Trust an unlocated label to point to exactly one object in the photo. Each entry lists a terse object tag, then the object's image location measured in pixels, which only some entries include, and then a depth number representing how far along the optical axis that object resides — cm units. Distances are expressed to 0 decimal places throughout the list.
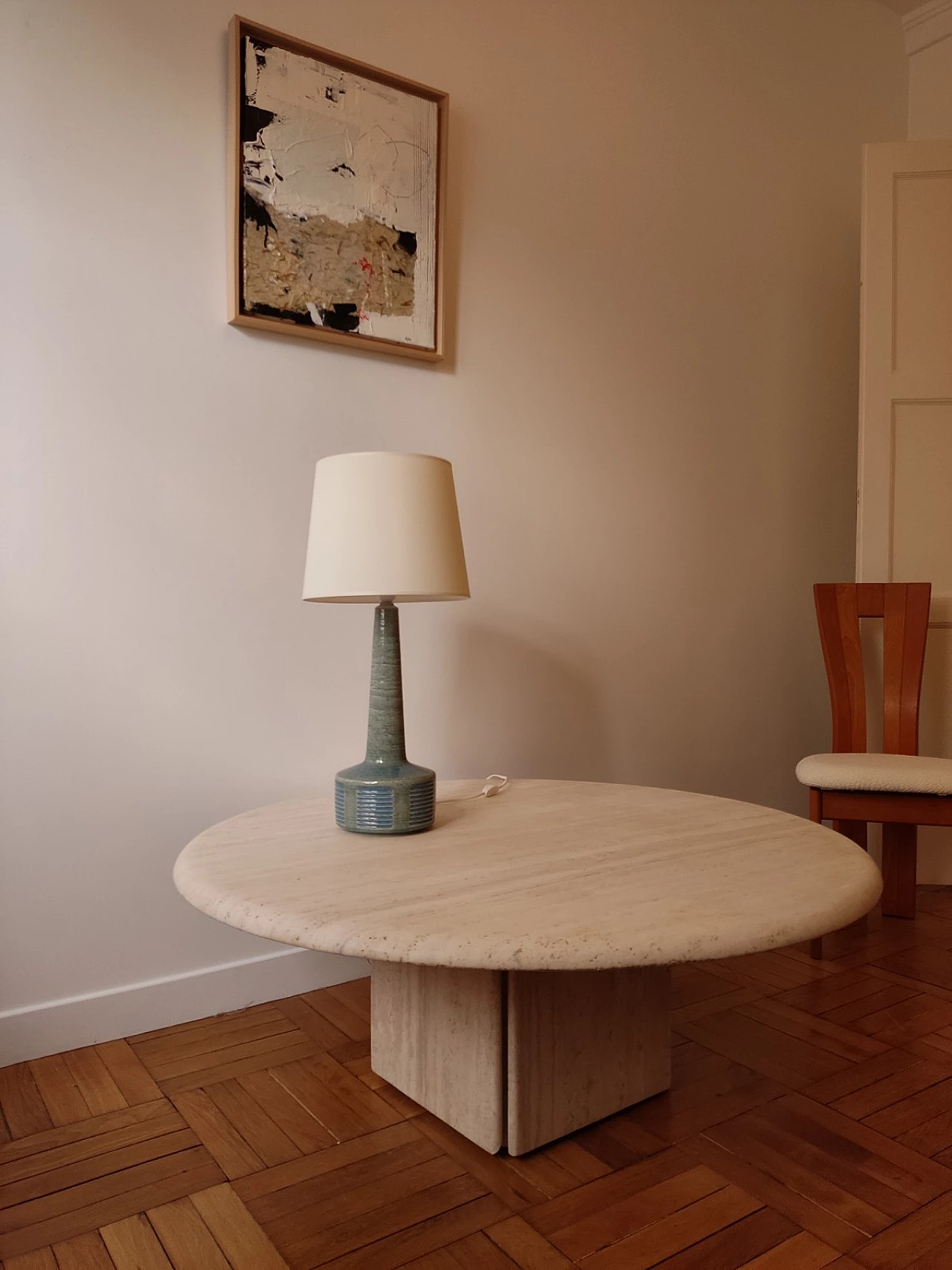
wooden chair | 220
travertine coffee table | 103
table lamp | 138
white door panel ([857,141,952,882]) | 269
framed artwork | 180
